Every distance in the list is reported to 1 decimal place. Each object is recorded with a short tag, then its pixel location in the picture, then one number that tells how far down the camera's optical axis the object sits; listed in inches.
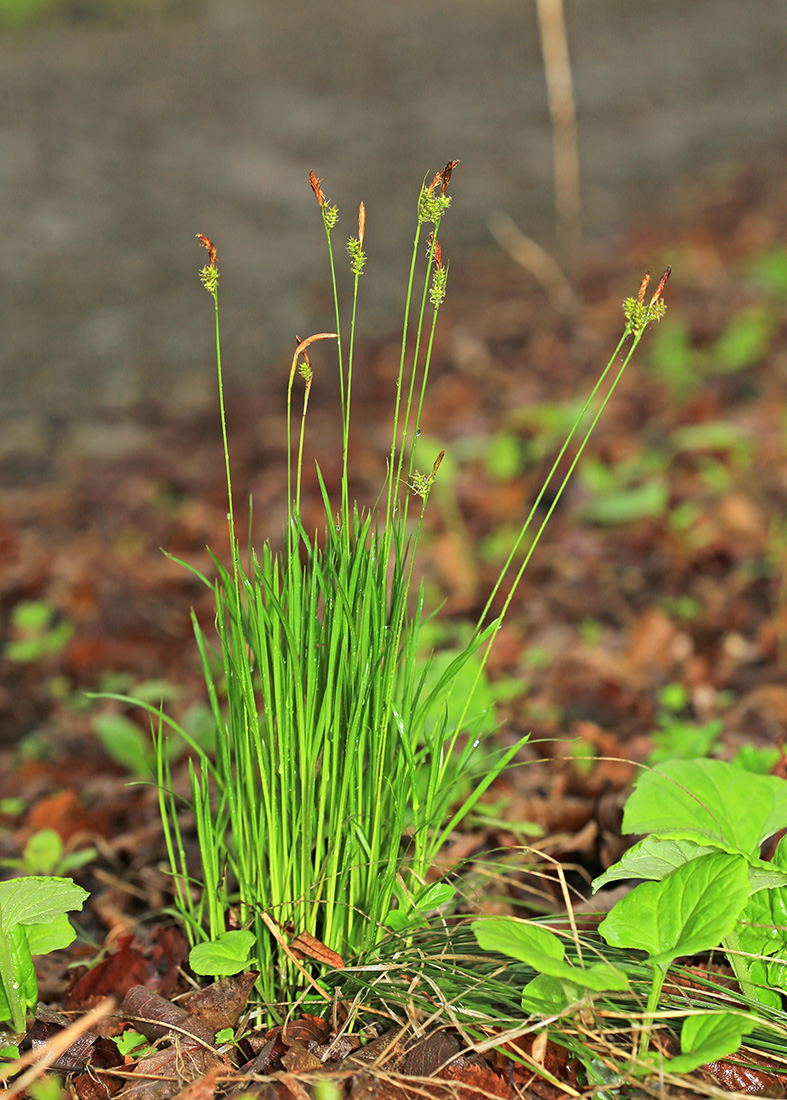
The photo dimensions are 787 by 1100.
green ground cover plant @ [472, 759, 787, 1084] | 49.0
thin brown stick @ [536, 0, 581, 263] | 103.1
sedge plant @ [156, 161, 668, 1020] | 50.5
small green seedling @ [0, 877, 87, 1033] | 50.5
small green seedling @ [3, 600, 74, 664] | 80.3
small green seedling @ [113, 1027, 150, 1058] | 50.9
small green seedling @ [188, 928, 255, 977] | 50.6
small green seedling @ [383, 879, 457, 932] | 51.0
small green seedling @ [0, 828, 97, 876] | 56.8
